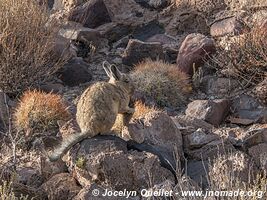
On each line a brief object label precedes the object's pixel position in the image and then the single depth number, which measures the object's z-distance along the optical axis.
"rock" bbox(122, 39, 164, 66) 17.39
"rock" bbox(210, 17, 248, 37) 17.29
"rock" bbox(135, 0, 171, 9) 20.02
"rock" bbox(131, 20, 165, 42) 19.18
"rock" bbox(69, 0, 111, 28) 19.29
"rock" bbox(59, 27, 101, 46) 18.48
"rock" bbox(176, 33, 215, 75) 16.56
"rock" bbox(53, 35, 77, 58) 16.61
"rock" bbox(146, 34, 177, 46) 18.41
